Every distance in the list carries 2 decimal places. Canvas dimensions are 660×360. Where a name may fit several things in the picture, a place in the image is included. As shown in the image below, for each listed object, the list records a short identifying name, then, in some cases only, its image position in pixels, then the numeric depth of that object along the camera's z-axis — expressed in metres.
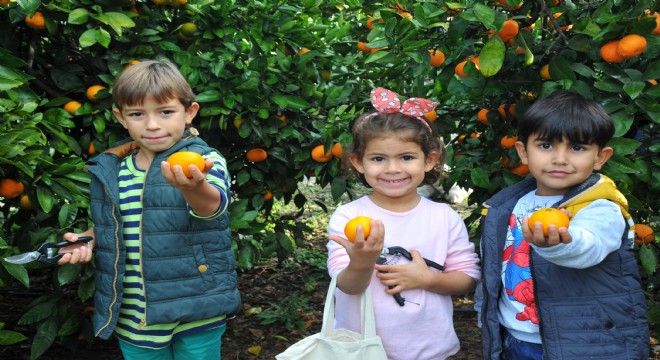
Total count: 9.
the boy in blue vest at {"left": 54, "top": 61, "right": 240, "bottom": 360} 2.00
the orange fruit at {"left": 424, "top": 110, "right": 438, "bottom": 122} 2.47
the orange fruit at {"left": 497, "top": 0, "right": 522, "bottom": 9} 2.14
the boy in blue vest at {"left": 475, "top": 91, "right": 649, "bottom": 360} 1.62
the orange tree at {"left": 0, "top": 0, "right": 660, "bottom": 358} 2.03
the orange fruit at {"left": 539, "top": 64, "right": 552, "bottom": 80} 2.23
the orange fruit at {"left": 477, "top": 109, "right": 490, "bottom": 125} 2.55
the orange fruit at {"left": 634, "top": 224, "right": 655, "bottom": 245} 2.24
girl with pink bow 1.79
